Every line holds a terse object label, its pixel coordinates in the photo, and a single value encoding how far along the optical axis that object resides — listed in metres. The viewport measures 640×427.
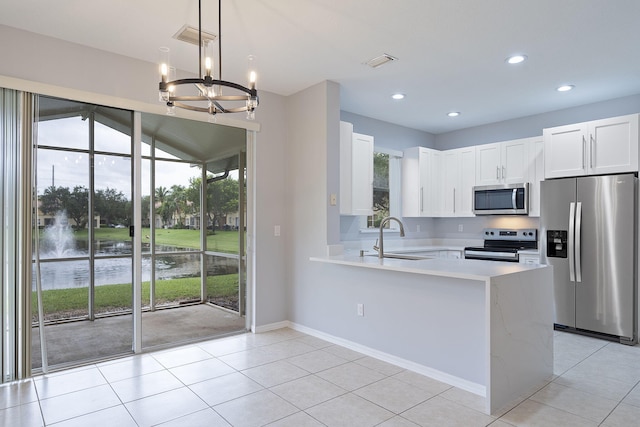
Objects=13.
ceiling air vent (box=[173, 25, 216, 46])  2.87
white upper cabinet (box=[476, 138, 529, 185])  5.07
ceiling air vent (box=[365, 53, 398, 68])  3.41
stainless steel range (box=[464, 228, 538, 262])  4.86
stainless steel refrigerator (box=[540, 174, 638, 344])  3.87
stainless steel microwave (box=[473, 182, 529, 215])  5.03
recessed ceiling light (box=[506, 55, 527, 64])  3.39
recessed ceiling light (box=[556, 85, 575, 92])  4.14
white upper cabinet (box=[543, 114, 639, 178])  3.99
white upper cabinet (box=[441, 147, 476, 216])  5.64
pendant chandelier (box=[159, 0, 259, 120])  1.97
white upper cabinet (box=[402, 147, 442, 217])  5.73
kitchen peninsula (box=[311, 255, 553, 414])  2.56
